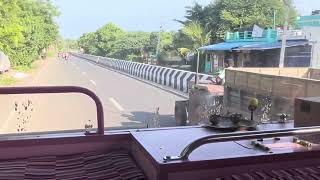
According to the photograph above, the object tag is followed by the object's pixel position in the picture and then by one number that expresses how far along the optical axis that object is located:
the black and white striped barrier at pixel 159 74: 8.74
